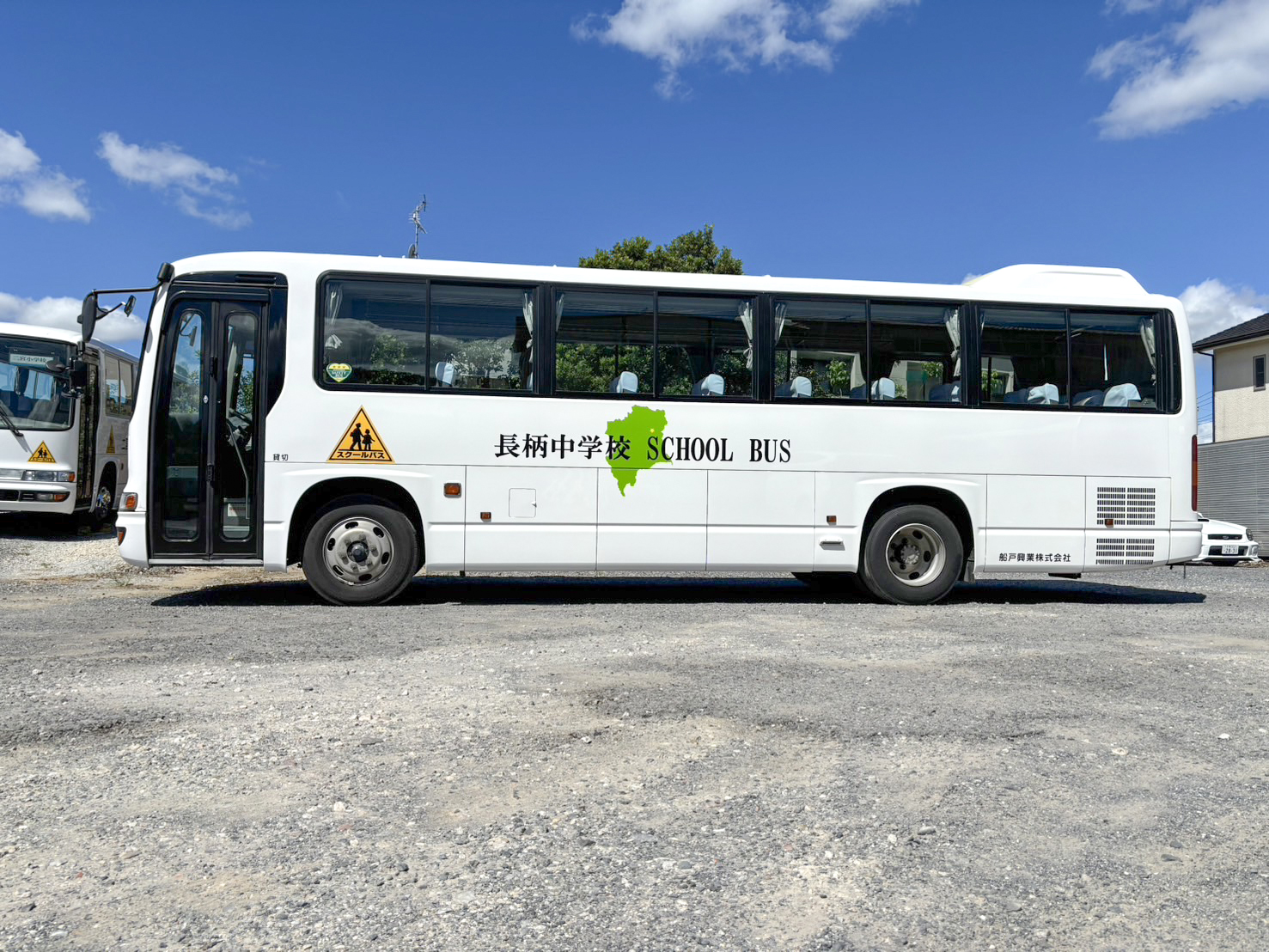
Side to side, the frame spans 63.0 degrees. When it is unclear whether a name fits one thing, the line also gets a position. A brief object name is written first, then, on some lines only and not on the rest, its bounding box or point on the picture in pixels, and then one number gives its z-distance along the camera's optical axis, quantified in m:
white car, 20.06
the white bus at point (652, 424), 9.57
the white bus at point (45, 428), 17.42
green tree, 33.94
